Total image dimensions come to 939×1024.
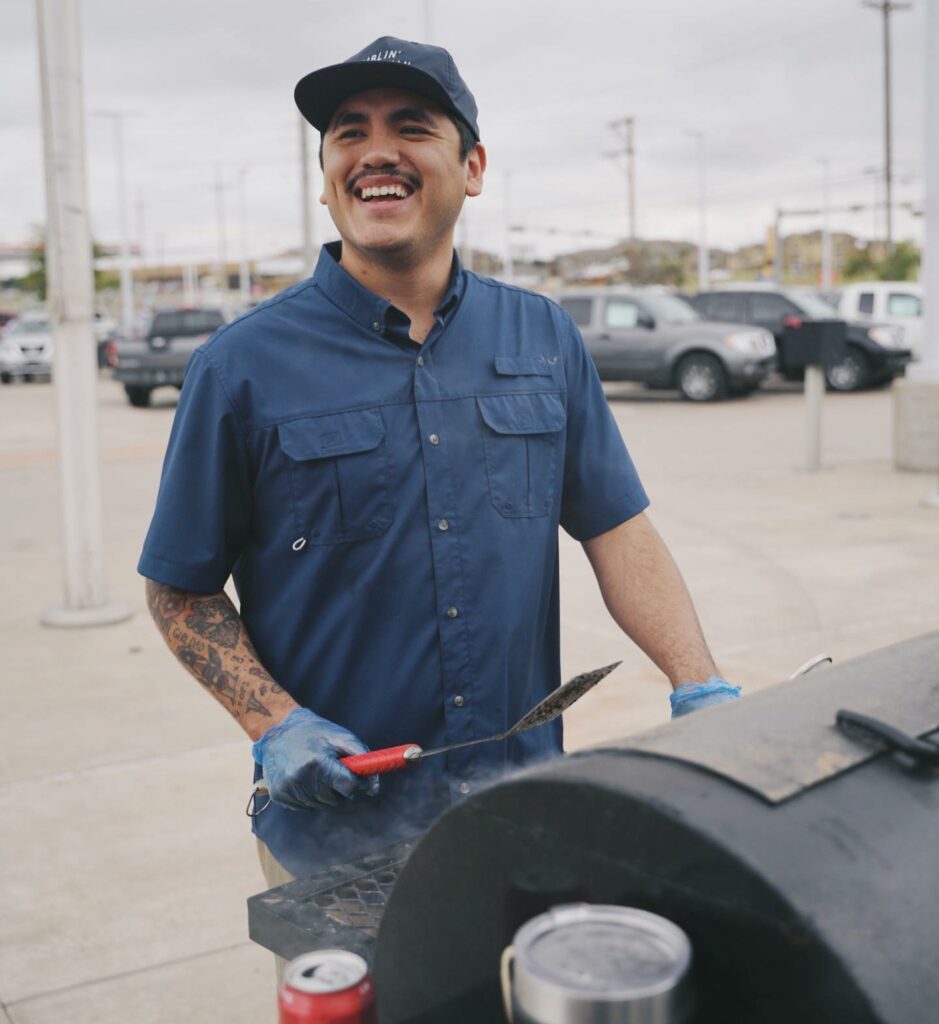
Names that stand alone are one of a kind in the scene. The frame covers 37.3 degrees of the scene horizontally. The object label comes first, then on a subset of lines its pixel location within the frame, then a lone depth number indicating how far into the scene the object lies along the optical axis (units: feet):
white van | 74.18
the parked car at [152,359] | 68.74
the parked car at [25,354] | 96.48
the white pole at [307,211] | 106.87
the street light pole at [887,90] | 167.02
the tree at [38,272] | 202.97
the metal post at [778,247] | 176.55
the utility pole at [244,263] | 210.79
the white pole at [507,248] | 192.04
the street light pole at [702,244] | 166.09
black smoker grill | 3.95
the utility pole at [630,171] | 214.90
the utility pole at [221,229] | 261.03
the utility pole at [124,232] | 155.22
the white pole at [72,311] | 22.35
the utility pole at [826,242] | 187.50
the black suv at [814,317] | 68.13
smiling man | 7.29
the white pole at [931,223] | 35.47
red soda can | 4.46
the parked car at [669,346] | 66.03
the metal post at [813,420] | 41.52
